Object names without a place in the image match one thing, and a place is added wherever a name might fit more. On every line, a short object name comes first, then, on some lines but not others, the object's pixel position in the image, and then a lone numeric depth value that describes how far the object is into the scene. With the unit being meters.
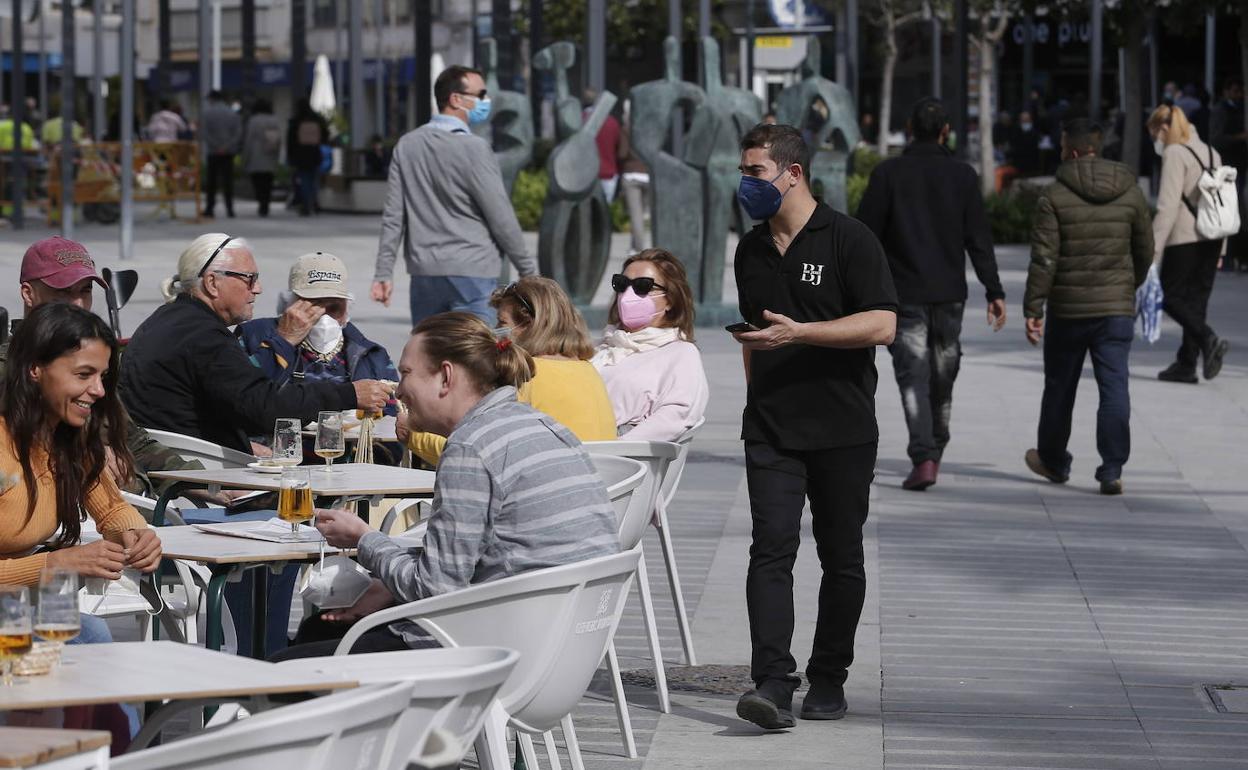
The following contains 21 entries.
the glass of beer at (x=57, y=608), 7.24
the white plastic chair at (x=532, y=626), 8.60
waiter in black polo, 12.30
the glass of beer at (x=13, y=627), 7.00
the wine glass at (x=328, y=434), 12.34
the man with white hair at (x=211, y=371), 13.81
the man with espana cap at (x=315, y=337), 15.24
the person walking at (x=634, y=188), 52.06
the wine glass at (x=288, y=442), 12.17
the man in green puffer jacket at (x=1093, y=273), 21.06
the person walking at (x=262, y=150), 66.06
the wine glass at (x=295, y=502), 10.68
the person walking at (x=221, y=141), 65.75
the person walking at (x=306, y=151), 67.56
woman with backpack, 29.47
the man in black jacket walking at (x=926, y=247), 21.00
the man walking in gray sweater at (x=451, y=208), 21.67
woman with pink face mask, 14.64
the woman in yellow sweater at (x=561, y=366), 12.84
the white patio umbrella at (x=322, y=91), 99.94
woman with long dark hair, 9.47
